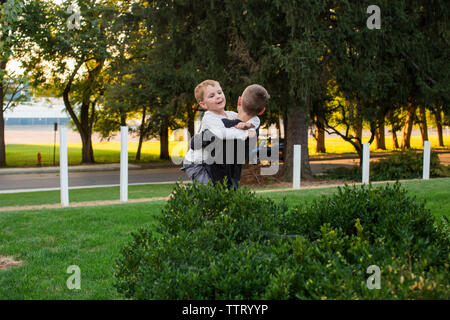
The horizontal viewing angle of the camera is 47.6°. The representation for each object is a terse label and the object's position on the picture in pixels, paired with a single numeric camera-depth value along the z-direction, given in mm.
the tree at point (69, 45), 26812
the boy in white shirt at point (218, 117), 4258
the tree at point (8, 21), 6426
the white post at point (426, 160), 16375
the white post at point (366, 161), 15045
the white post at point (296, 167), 14008
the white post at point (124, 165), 11500
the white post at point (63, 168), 11000
